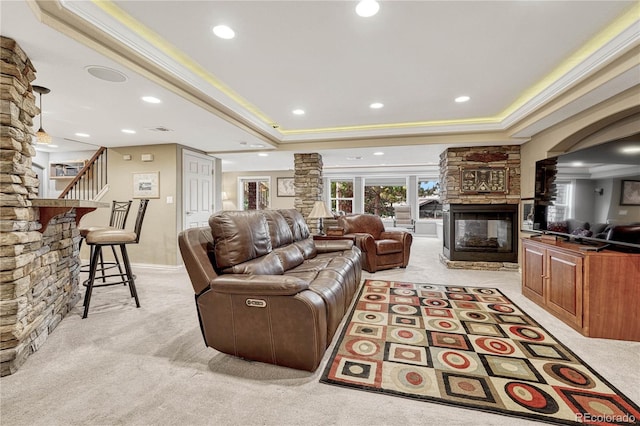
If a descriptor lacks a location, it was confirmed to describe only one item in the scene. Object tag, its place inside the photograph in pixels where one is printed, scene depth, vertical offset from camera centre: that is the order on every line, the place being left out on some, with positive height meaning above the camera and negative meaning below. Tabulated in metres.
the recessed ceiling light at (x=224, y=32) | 2.11 +1.35
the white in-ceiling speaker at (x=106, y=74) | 2.29 +1.13
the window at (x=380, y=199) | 9.88 +0.36
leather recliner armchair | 4.41 -0.53
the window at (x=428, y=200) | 9.54 +0.32
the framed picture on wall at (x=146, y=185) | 5.00 +0.40
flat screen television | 2.23 +0.15
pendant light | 3.42 +0.85
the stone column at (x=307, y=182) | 5.65 +0.55
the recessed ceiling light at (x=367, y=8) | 1.84 +1.34
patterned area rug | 1.52 -1.04
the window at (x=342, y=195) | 10.01 +0.49
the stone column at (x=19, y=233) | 1.83 -0.18
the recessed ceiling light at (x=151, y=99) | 2.90 +1.13
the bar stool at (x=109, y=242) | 2.79 -0.36
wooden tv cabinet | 2.24 -0.68
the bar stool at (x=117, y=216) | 3.29 -0.14
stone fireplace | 4.79 +0.07
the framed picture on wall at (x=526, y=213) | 4.33 -0.04
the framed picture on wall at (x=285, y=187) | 9.19 +0.70
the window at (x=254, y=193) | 9.71 +0.53
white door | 5.15 +0.38
